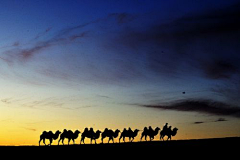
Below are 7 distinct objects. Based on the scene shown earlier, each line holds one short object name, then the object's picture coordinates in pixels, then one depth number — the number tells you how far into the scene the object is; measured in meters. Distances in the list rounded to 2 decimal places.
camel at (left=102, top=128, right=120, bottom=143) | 50.59
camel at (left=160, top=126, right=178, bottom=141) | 50.53
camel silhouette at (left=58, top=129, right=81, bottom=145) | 48.84
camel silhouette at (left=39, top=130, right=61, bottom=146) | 47.78
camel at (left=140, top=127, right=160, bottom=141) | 51.88
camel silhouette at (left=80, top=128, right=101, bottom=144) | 49.50
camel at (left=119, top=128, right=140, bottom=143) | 51.97
